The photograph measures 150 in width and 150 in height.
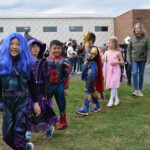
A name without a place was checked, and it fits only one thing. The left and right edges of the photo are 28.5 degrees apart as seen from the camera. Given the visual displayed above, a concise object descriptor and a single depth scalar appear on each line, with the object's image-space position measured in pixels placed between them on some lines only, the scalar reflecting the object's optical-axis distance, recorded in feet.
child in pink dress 24.38
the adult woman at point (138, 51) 27.25
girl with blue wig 11.66
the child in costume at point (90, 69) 21.27
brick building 105.19
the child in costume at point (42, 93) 15.19
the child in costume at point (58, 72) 17.28
